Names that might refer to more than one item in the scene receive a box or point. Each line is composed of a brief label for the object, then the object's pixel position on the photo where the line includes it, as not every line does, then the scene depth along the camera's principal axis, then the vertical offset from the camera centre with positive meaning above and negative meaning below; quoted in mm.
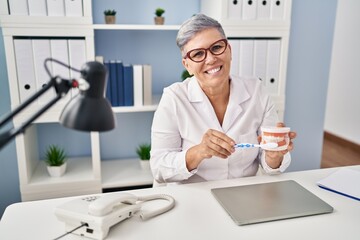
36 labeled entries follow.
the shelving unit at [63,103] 1780 -294
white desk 902 -484
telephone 884 -435
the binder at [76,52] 1846 +9
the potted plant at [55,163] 2076 -685
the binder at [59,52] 1824 +9
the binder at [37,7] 1757 +244
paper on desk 1159 -472
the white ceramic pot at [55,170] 2074 -728
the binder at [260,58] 2068 -20
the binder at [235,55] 2029 -2
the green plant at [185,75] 2146 -132
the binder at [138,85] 2012 -188
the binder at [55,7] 1777 +248
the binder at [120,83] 1997 -175
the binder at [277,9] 2041 +281
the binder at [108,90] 2000 -220
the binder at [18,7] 1743 +242
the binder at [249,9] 2002 +275
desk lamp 616 -92
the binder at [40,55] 1803 -8
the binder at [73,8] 1798 +247
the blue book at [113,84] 1985 -183
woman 1344 -260
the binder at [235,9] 1982 +272
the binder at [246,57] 2049 -17
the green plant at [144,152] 2287 -676
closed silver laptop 988 -472
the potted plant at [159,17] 2084 +232
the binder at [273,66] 2094 -70
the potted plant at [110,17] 2006 +223
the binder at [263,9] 2021 +278
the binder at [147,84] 2025 -183
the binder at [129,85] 2010 -188
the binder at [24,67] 1791 -74
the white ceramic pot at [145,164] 2275 -748
